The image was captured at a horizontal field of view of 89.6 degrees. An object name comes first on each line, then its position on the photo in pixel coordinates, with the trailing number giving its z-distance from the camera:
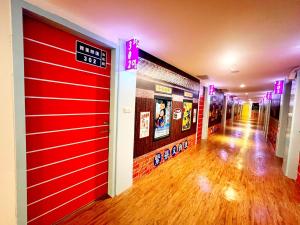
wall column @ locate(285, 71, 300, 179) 3.44
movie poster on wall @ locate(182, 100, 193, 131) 4.99
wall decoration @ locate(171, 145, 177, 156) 4.49
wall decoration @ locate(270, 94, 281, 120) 6.39
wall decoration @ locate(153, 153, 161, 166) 3.67
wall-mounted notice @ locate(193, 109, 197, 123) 5.83
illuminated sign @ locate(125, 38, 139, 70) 2.34
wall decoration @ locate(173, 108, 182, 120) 4.39
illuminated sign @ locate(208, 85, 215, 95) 6.82
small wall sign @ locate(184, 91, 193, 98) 4.93
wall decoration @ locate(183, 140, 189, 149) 5.21
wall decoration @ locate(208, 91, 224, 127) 8.02
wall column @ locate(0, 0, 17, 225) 1.34
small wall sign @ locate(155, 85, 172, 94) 3.50
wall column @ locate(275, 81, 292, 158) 4.85
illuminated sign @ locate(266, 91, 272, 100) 8.36
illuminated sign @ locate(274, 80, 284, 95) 4.86
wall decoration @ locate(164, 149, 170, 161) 4.09
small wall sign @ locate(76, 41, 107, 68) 2.04
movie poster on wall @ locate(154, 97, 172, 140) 3.58
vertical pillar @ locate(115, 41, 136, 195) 2.48
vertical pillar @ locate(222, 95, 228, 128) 11.18
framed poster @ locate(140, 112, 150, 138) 3.15
